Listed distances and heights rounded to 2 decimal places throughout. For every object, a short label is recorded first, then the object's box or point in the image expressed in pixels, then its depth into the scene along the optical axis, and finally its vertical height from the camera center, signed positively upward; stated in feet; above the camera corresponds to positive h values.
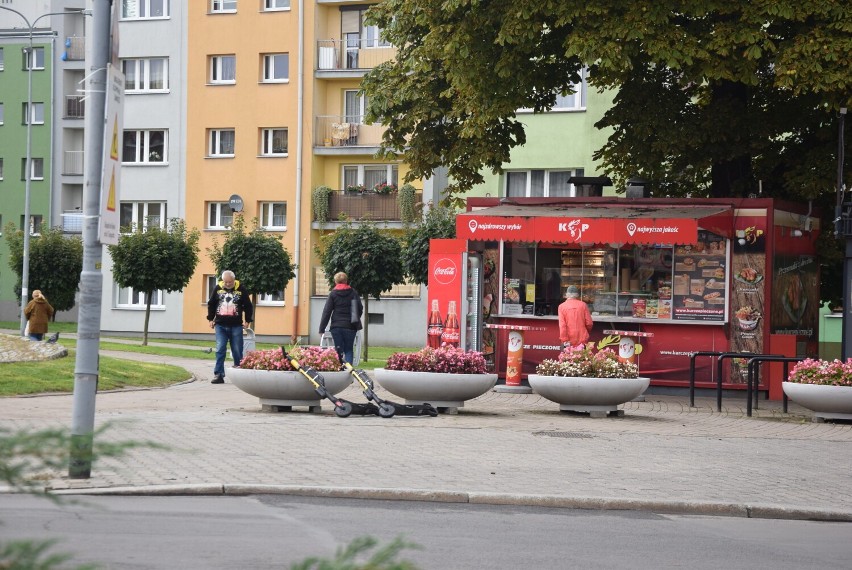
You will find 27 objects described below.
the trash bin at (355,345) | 87.27 -4.02
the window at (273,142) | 174.91 +18.13
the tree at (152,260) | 150.30 +2.13
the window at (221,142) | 176.65 +18.15
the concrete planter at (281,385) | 55.88 -4.28
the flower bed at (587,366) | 59.72 -3.39
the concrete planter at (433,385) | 57.77 -4.27
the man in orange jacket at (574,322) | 73.31 -1.79
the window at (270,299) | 174.60 -2.22
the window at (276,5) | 174.91 +35.98
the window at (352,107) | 173.17 +22.80
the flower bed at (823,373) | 59.67 -3.47
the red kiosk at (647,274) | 76.07 +0.97
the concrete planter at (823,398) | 59.47 -4.59
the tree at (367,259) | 125.90 +2.39
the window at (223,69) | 176.24 +27.68
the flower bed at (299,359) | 56.13 -3.20
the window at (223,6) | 176.76 +36.02
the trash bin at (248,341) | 84.58 -3.74
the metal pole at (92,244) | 35.47 +0.89
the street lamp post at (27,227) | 183.01 +6.68
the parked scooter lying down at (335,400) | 54.80 -4.74
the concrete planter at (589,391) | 59.11 -4.46
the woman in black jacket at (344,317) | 82.64 -2.03
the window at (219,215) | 177.47 +8.66
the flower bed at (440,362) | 58.23 -3.27
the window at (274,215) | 176.24 +8.74
